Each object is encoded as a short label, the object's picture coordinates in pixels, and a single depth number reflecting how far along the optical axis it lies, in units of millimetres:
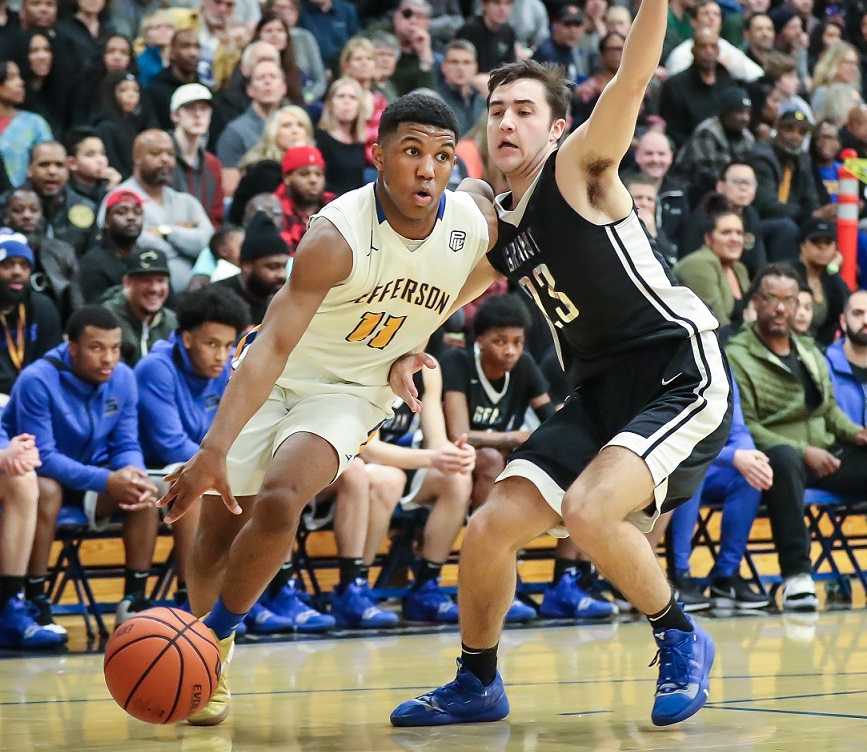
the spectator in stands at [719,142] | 13766
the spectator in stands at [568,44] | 15297
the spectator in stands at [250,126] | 12227
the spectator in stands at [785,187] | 13031
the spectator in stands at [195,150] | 11453
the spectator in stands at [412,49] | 13938
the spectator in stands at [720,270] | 11312
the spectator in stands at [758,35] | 16266
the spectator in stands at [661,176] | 12555
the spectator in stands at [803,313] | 10766
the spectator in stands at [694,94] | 14664
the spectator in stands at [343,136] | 11859
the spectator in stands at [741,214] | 12391
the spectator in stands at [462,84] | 13641
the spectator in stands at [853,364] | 10641
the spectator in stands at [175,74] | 12180
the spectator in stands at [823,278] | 12164
